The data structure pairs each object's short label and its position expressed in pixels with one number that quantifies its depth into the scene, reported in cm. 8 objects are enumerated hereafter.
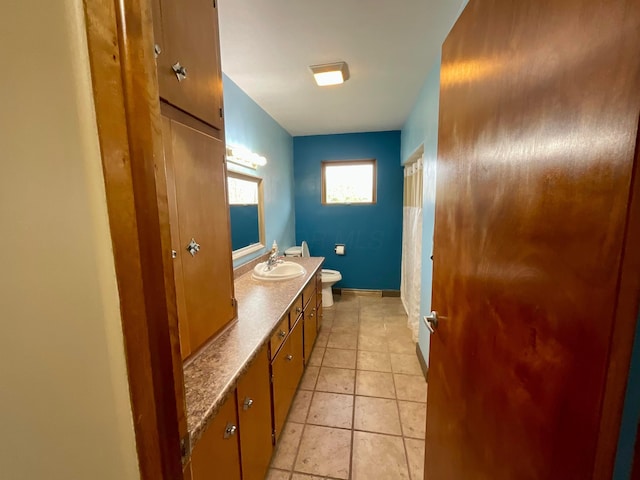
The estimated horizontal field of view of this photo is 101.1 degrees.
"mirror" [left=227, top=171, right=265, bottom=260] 234
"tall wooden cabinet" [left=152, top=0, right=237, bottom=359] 90
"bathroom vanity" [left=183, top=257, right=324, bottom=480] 83
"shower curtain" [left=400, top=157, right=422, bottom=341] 265
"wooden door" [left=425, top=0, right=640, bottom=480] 39
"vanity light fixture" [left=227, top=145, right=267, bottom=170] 214
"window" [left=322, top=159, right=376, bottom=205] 395
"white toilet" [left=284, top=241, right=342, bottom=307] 348
